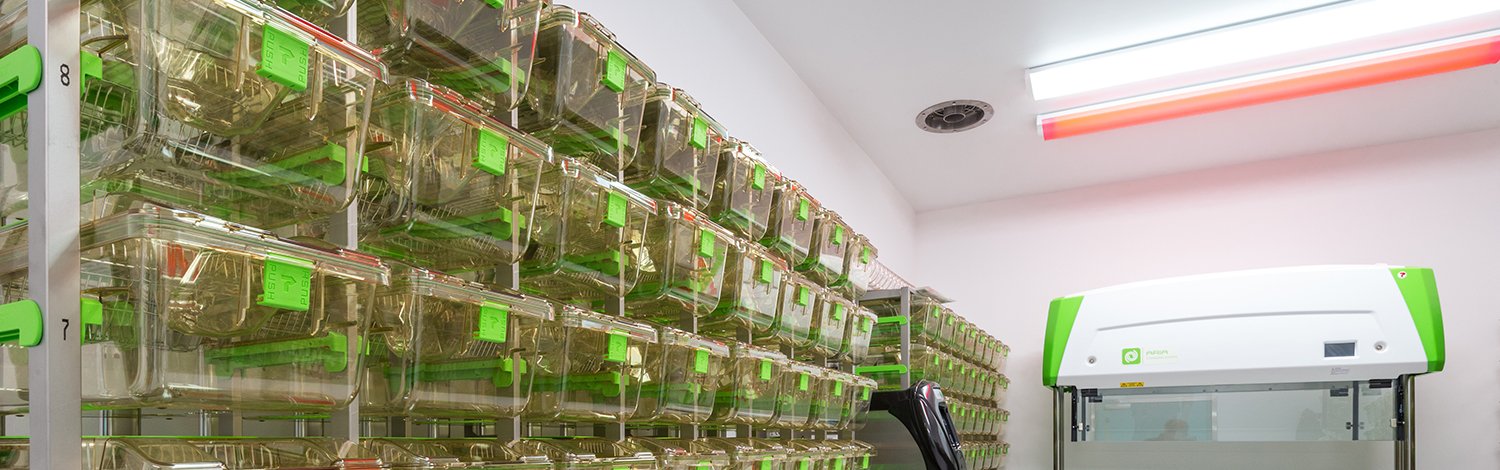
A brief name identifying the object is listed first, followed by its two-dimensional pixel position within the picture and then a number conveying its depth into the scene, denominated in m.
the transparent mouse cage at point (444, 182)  1.23
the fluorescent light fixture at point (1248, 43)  3.27
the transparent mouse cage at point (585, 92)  1.56
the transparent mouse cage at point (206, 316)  0.91
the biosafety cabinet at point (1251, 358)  4.08
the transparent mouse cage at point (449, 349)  1.24
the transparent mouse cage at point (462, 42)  1.31
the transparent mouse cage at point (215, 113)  0.94
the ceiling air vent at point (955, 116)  4.23
